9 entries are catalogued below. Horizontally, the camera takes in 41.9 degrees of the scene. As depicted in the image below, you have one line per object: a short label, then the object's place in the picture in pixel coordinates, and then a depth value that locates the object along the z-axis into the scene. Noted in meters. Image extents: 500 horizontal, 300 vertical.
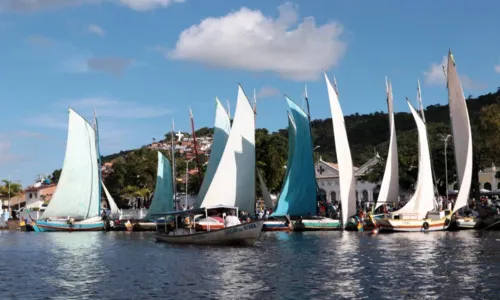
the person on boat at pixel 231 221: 53.62
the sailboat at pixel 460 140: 67.00
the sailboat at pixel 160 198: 83.88
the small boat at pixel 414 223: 66.69
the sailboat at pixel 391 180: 72.56
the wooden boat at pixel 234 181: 59.53
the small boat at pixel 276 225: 72.56
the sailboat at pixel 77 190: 85.44
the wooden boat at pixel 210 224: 58.97
